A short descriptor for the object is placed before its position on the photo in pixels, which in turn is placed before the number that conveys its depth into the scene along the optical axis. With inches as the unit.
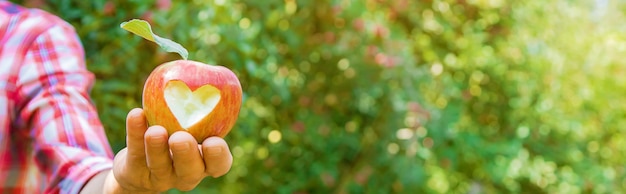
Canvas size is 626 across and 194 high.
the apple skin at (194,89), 32.7
